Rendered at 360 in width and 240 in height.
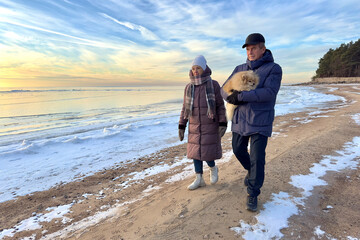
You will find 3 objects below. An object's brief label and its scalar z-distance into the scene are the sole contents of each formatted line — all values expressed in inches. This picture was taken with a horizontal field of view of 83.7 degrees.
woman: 120.5
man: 91.9
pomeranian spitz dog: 95.7
